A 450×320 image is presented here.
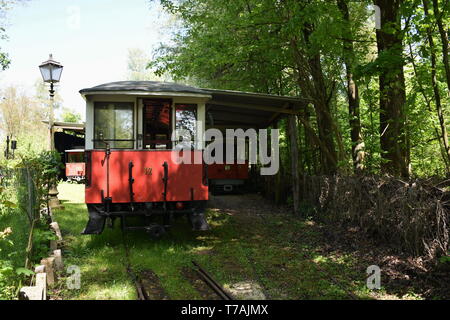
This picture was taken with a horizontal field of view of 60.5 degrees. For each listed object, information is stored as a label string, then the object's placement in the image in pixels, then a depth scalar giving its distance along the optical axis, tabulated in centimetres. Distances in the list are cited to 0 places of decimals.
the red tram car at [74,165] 2634
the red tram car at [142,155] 724
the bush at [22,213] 488
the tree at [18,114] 4244
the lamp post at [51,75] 1117
